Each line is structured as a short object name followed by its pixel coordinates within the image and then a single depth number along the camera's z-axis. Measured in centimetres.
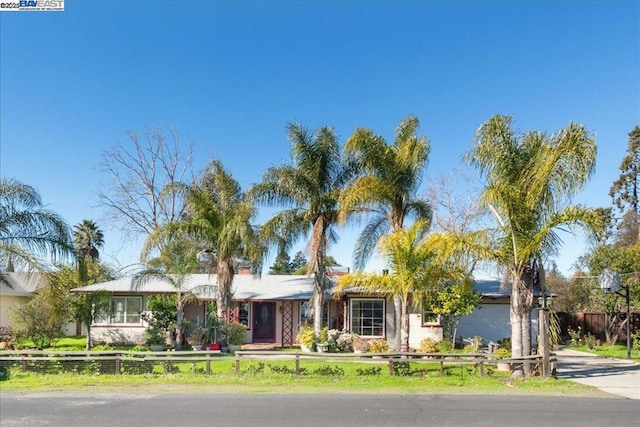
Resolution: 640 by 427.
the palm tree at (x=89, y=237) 4175
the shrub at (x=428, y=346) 1996
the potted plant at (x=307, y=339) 2064
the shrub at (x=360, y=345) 2059
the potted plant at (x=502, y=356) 1591
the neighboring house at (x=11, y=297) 3384
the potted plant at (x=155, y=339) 2141
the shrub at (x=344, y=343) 2152
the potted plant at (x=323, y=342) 2036
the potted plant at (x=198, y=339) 2078
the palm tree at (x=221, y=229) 2052
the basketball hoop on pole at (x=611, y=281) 2017
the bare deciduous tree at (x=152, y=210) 3691
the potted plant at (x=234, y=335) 2142
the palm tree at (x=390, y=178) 1875
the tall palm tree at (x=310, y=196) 2031
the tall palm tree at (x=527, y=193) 1441
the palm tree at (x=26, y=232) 1444
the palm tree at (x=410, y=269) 1656
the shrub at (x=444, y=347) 1956
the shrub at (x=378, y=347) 1942
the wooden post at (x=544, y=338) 1459
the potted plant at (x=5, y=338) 2080
